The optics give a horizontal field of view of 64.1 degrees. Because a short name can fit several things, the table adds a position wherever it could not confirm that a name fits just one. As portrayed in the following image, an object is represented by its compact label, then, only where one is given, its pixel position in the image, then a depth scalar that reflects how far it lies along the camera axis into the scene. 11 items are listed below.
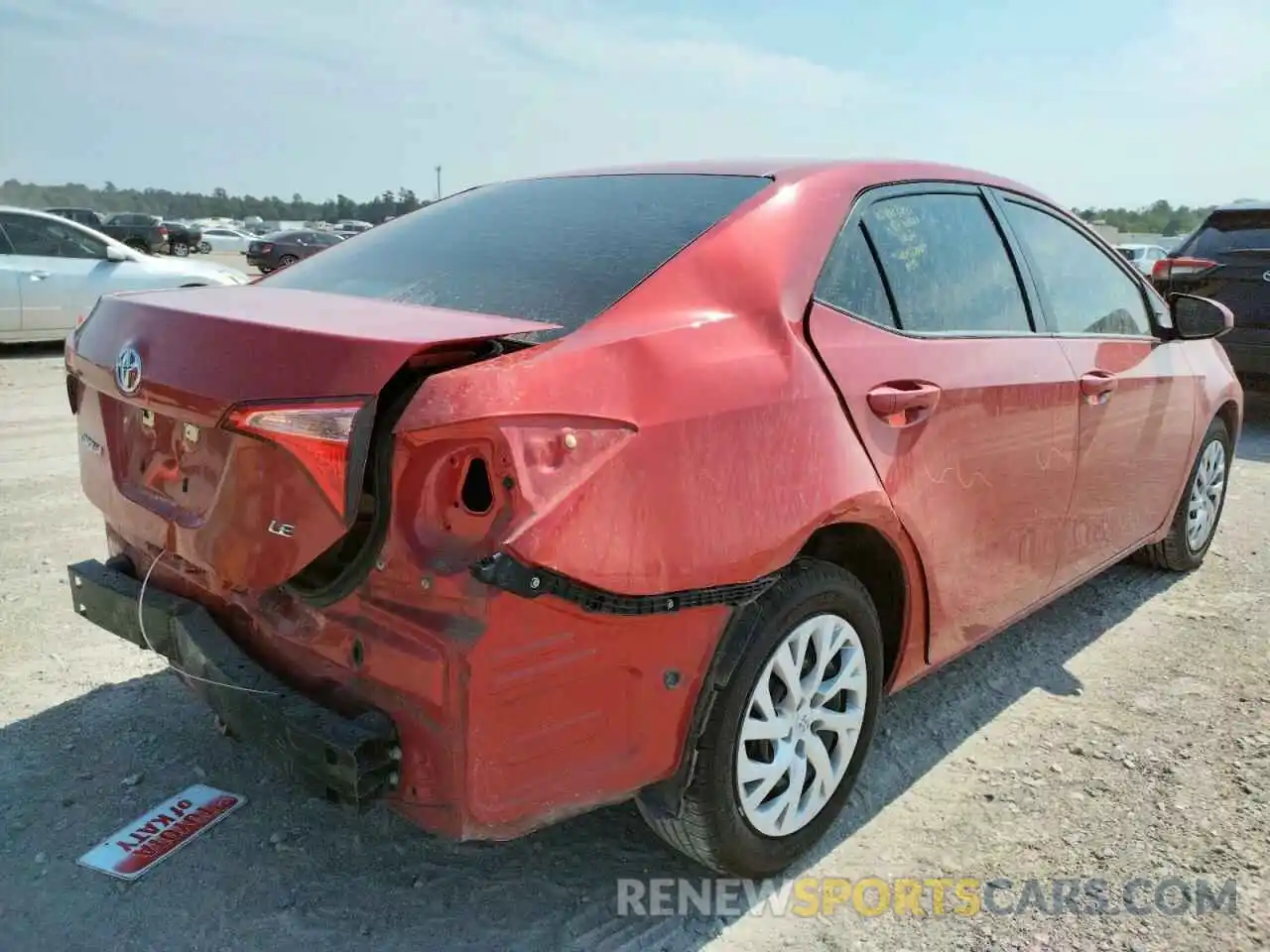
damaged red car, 1.87
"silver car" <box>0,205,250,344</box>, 10.11
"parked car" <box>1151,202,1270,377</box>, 7.91
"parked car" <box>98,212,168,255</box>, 26.69
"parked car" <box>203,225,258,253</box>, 50.50
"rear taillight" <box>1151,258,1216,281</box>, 8.10
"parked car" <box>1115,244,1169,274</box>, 27.36
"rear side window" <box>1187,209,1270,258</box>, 8.17
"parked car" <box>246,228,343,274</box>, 28.75
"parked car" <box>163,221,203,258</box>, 38.88
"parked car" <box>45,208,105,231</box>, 31.99
